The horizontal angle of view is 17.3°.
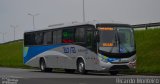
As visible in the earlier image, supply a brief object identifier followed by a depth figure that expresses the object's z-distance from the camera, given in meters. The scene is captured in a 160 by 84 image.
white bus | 29.53
